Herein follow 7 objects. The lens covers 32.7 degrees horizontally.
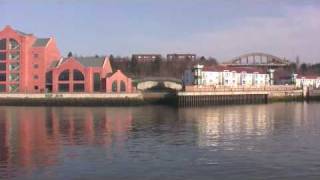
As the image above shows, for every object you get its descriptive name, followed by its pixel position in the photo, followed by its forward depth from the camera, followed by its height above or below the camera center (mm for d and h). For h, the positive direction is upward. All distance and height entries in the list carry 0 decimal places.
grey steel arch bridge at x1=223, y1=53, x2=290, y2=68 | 193725 +8301
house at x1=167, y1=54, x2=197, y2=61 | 178275 +10243
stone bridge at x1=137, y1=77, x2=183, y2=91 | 117250 +833
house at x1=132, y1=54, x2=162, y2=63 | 170662 +9615
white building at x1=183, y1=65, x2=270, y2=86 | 116688 +2443
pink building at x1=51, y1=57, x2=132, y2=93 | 101562 +1741
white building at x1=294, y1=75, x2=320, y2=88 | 138000 +1150
